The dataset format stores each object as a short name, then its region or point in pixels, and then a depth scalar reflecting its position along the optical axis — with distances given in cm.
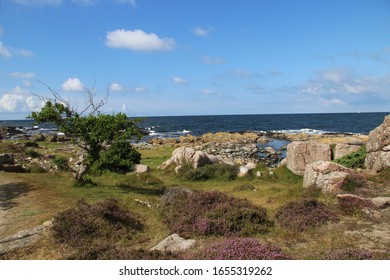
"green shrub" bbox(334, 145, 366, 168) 2244
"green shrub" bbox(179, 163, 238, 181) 2623
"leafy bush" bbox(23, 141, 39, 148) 5471
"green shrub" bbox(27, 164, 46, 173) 2734
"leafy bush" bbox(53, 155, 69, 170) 3153
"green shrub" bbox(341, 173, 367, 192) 1683
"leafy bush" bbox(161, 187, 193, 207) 1602
